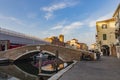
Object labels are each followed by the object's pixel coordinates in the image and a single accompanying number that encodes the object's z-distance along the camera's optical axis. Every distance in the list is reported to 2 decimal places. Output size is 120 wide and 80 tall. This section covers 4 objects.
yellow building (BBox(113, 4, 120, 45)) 11.07
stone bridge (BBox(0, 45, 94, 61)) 10.76
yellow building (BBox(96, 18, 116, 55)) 14.40
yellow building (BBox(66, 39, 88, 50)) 45.22
